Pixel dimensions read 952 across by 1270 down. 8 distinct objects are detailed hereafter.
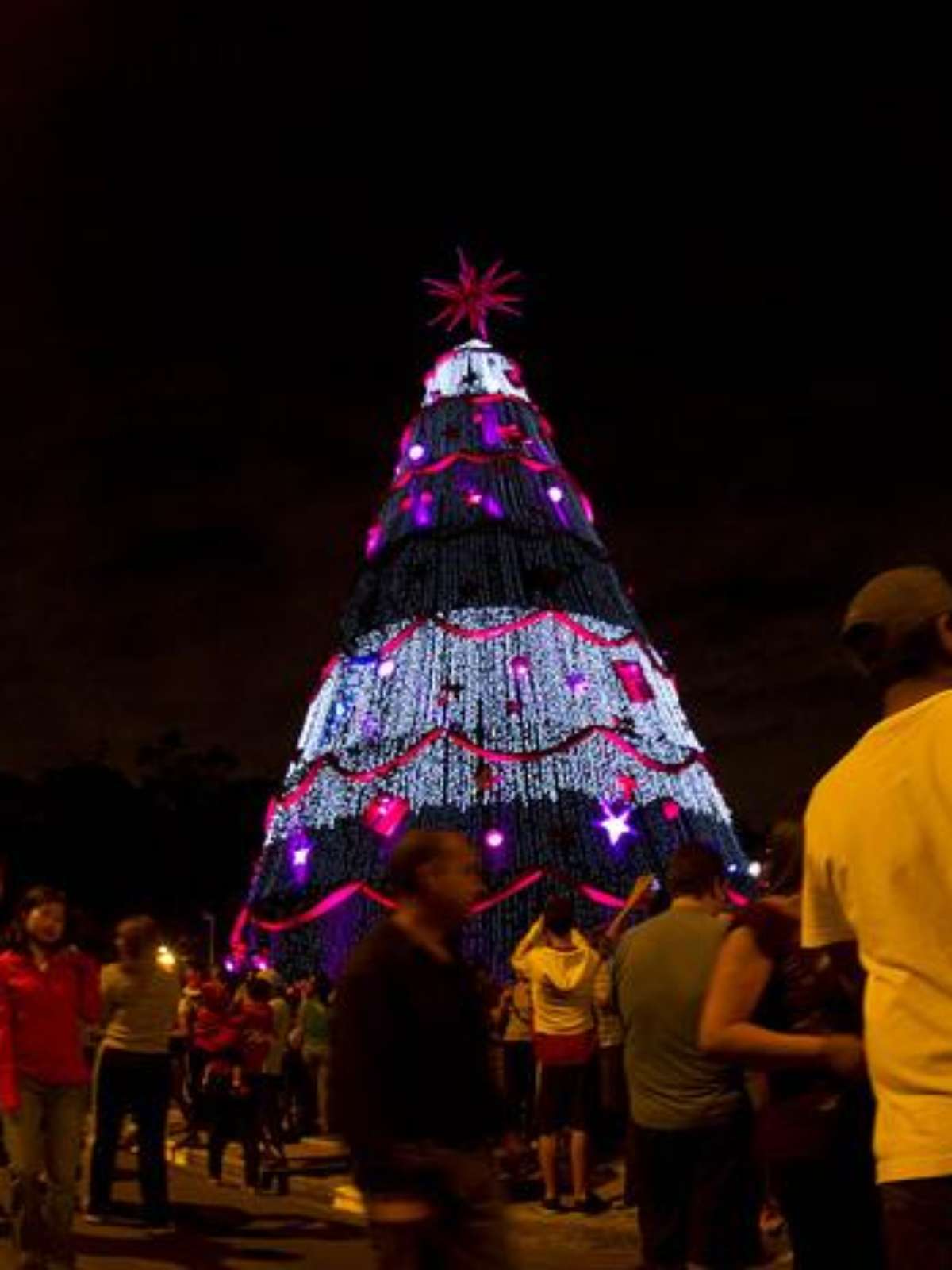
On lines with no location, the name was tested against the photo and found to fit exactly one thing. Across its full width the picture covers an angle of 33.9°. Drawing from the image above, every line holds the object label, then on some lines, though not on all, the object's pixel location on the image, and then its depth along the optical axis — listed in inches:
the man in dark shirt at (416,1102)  166.2
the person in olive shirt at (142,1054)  399.2
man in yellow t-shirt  100.2
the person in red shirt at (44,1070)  312.2
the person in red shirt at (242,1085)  505.4
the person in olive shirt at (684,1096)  218.2
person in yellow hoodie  430.0
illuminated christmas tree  913.5
